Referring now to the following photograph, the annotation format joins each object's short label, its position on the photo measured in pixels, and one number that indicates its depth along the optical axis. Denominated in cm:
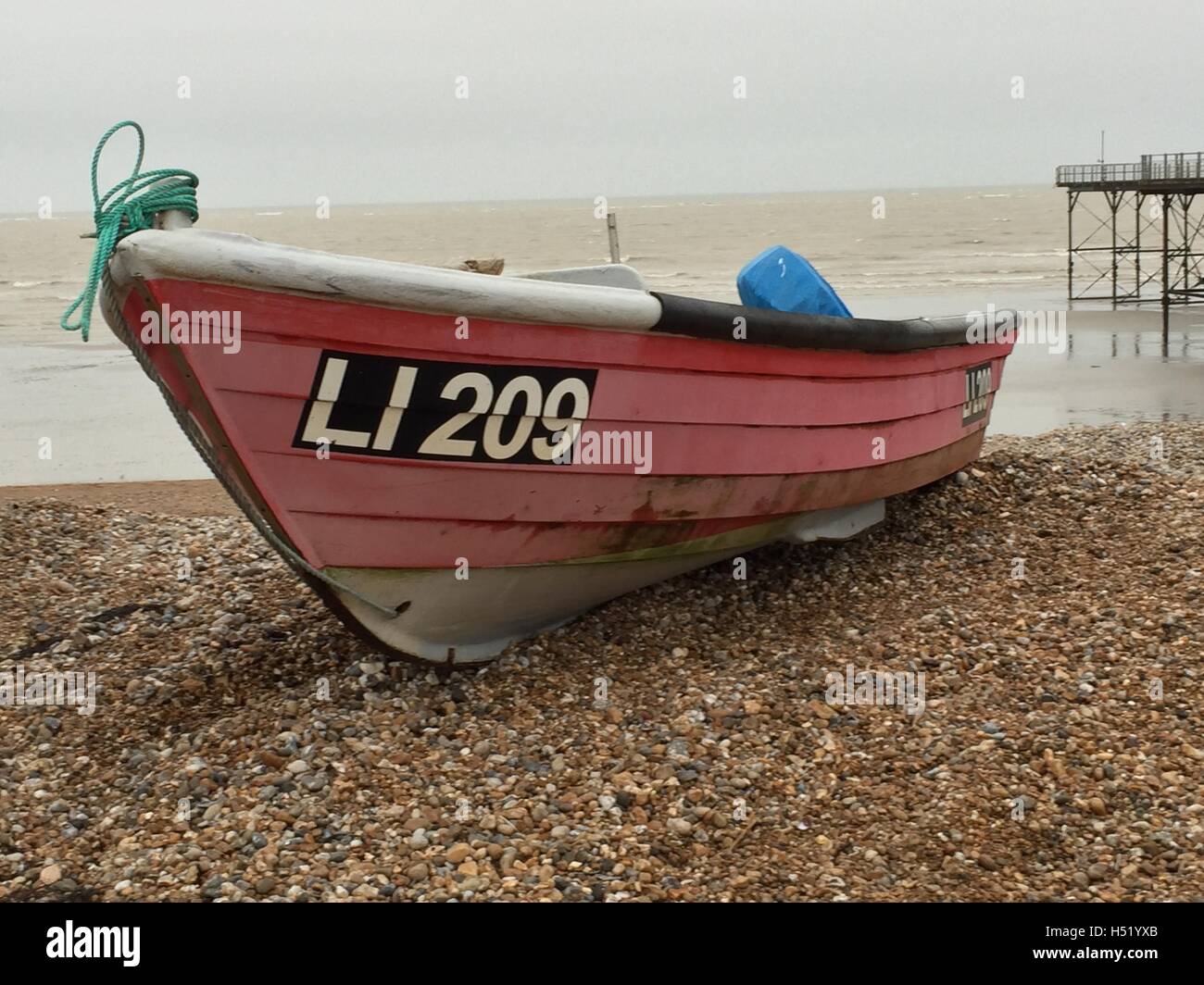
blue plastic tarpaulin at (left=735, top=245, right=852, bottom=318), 639
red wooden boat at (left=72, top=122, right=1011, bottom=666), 434
